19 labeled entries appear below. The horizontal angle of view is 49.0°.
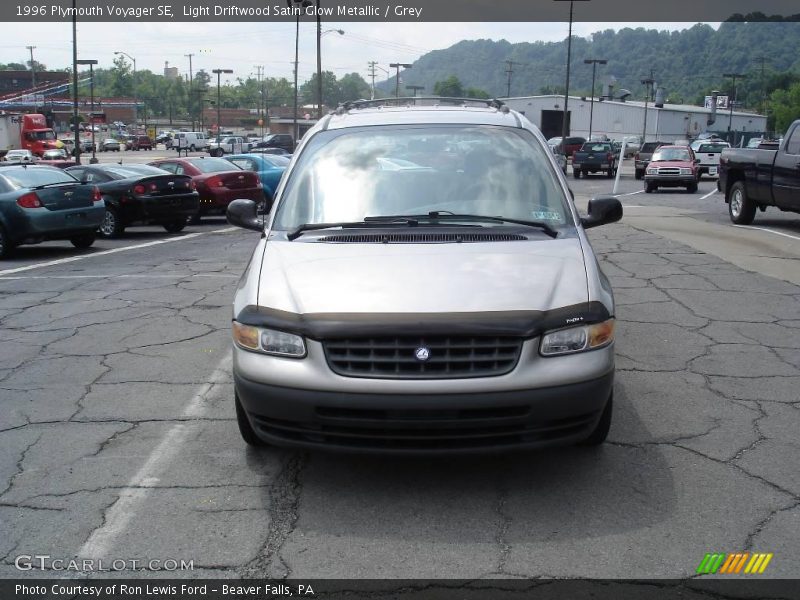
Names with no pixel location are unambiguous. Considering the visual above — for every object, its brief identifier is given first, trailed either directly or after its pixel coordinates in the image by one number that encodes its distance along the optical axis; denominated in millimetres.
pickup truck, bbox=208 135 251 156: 61188
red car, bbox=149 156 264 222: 19453
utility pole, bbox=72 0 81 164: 38562
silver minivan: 3883
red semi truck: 62812
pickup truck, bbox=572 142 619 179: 41406
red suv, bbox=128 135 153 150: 87562
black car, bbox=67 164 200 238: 17234
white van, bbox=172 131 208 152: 80019
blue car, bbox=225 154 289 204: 22031
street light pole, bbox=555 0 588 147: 48031
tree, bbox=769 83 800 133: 122975
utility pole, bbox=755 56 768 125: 129163
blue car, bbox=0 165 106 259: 13828
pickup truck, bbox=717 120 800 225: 15172
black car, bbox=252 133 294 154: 56438
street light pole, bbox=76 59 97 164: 51300
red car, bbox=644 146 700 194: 30859
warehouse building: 95994
